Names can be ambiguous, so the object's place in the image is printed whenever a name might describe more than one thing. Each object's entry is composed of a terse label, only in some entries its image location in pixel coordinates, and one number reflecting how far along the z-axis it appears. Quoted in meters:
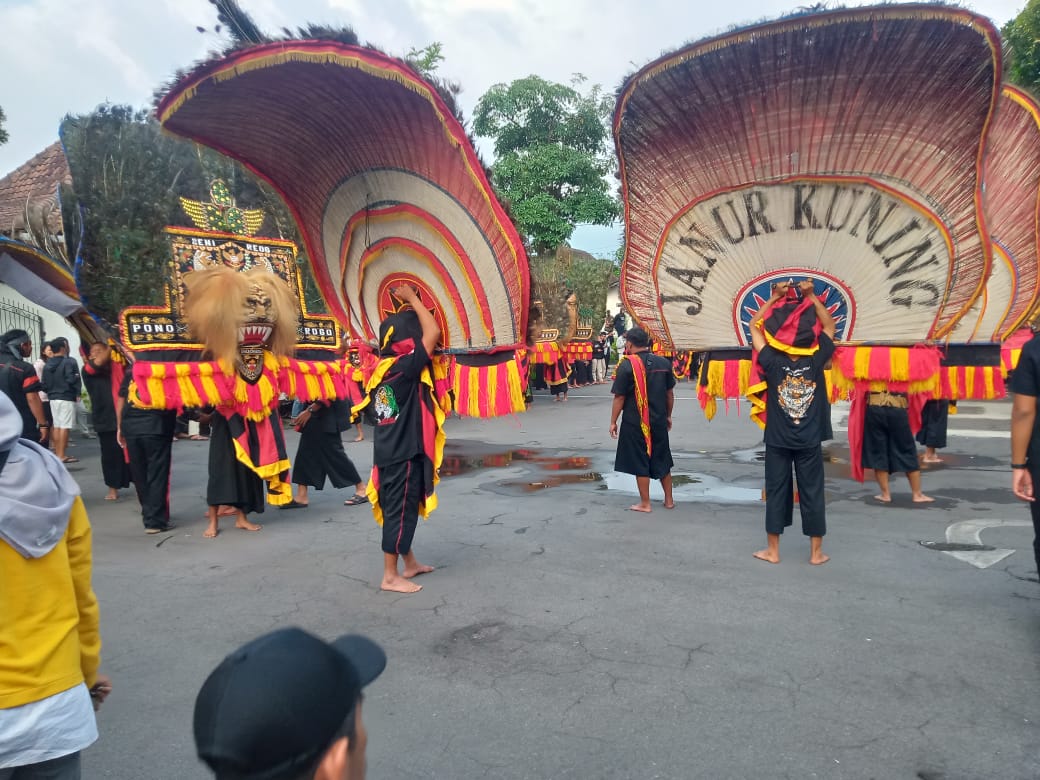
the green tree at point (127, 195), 10.64
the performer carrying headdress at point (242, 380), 5.29
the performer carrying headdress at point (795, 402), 4.55
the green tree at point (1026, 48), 13.98
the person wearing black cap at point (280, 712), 0.99
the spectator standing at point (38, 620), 1.58
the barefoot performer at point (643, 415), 6.09
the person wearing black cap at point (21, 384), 6.75
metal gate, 12.76
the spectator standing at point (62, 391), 9.48
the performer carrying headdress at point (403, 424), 4.19
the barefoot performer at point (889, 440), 6.12
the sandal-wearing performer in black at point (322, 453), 6.52
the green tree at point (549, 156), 25.91
